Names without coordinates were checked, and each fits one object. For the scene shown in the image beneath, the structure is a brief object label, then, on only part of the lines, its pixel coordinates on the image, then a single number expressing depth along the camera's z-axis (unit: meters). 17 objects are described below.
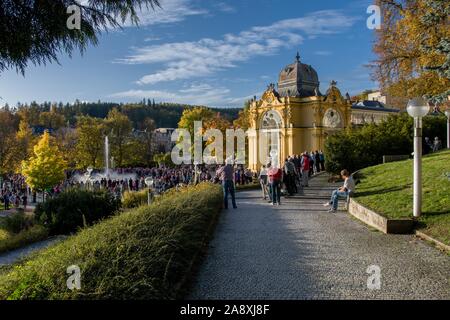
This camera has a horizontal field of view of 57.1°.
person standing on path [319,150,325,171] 27.44
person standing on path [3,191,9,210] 29.73
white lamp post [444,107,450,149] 22.61
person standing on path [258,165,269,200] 16.75
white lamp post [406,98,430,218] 9.04
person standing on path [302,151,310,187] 19.47
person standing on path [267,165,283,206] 14.33
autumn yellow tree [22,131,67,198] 38.25
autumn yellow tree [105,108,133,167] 66.75
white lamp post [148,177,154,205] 14.73
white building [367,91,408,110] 29.10
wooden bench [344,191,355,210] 12.35
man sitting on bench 12.51
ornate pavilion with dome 37.47
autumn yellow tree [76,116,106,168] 60.09
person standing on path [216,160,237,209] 13.83
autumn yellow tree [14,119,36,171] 53.44
